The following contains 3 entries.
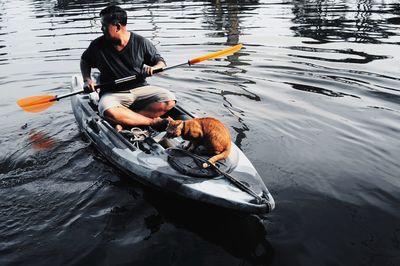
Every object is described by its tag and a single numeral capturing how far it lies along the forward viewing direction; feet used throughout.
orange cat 14.33
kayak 12.98
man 18.98
